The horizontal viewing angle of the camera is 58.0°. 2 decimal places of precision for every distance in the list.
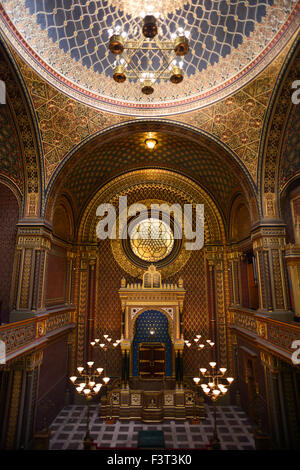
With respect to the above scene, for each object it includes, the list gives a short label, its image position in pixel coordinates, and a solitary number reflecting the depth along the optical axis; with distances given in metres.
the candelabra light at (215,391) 6.39
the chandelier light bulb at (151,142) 10.20
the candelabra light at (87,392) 6.55
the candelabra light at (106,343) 11.34
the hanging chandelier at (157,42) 5.51
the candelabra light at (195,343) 10.63
